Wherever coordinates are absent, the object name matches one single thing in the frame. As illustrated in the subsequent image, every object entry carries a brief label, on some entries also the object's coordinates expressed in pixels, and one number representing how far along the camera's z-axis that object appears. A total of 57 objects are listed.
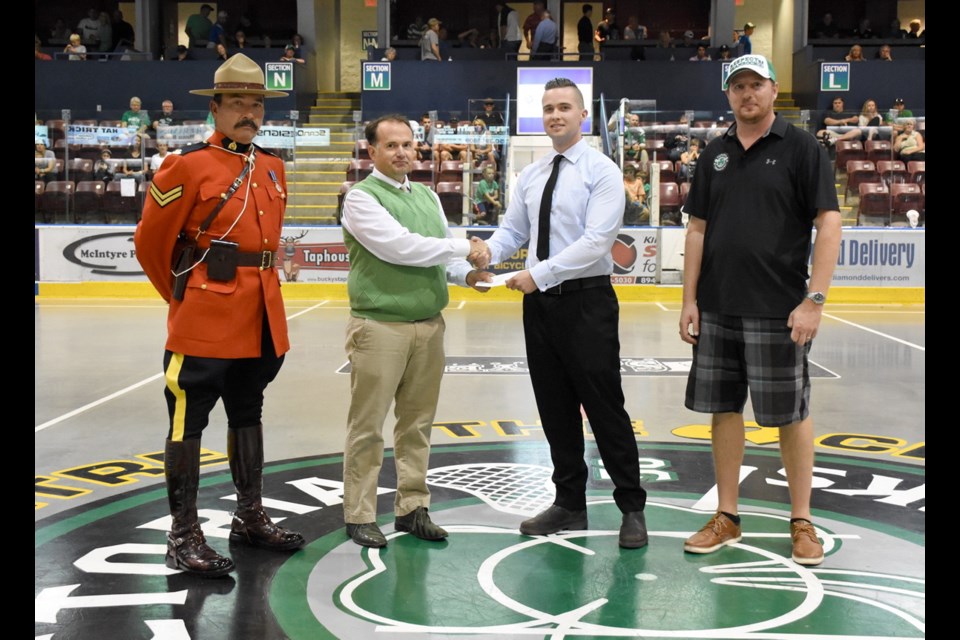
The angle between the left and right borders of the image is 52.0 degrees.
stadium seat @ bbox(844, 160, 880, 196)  15.19
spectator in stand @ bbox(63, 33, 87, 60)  21.77
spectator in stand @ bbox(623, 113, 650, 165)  15.77
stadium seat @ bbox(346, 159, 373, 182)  15.72
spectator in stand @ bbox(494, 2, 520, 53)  21.98
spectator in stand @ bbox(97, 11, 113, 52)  23.66
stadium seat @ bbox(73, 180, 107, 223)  15.21
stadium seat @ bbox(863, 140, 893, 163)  15.58
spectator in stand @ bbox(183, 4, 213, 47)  23.16
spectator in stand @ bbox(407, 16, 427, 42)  23.86
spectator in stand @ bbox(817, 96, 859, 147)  16.28
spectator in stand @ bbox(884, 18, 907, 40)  22.98
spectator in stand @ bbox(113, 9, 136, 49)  24.08
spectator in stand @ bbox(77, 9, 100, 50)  23.77
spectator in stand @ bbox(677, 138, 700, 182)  15.21
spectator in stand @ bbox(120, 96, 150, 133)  16.05
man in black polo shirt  3.74
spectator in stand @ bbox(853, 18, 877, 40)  23.45
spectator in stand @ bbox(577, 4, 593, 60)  22.19
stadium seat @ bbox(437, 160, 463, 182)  15.58
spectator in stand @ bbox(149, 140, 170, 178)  15.48
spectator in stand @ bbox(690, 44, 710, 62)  21.03
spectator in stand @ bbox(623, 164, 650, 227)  14.94
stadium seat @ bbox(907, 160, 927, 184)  14.98
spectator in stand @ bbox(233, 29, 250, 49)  22.97
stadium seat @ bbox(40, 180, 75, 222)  15.27
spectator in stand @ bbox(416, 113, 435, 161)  16.00
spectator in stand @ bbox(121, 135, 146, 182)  15.58
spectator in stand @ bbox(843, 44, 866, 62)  21.19
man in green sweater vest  3.92
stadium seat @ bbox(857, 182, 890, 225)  14.80
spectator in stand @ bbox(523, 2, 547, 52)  22.28
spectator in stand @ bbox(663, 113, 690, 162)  15.66
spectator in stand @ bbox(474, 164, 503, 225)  15.09
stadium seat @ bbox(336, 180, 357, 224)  13.87
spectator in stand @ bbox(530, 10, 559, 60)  21.06
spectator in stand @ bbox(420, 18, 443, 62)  21.17
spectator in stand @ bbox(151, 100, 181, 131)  16.14
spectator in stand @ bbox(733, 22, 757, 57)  21.12
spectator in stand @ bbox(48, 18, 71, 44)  24.42
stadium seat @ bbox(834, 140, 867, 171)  15.70
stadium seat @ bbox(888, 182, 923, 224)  14.76
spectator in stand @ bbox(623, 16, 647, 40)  22.81
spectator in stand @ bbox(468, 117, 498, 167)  15.70
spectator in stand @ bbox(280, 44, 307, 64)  22.00
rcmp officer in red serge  3.71
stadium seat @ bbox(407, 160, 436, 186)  15.80
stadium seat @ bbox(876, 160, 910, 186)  14.99
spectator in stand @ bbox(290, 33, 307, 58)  22.78
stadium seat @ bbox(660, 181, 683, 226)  14.87
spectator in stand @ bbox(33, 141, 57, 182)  15.46
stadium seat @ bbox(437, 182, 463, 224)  15.28
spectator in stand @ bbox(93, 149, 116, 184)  15.48
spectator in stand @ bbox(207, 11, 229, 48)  22.45
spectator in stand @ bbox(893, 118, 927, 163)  15.56
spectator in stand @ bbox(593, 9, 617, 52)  22.91
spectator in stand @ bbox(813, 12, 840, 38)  23.86
